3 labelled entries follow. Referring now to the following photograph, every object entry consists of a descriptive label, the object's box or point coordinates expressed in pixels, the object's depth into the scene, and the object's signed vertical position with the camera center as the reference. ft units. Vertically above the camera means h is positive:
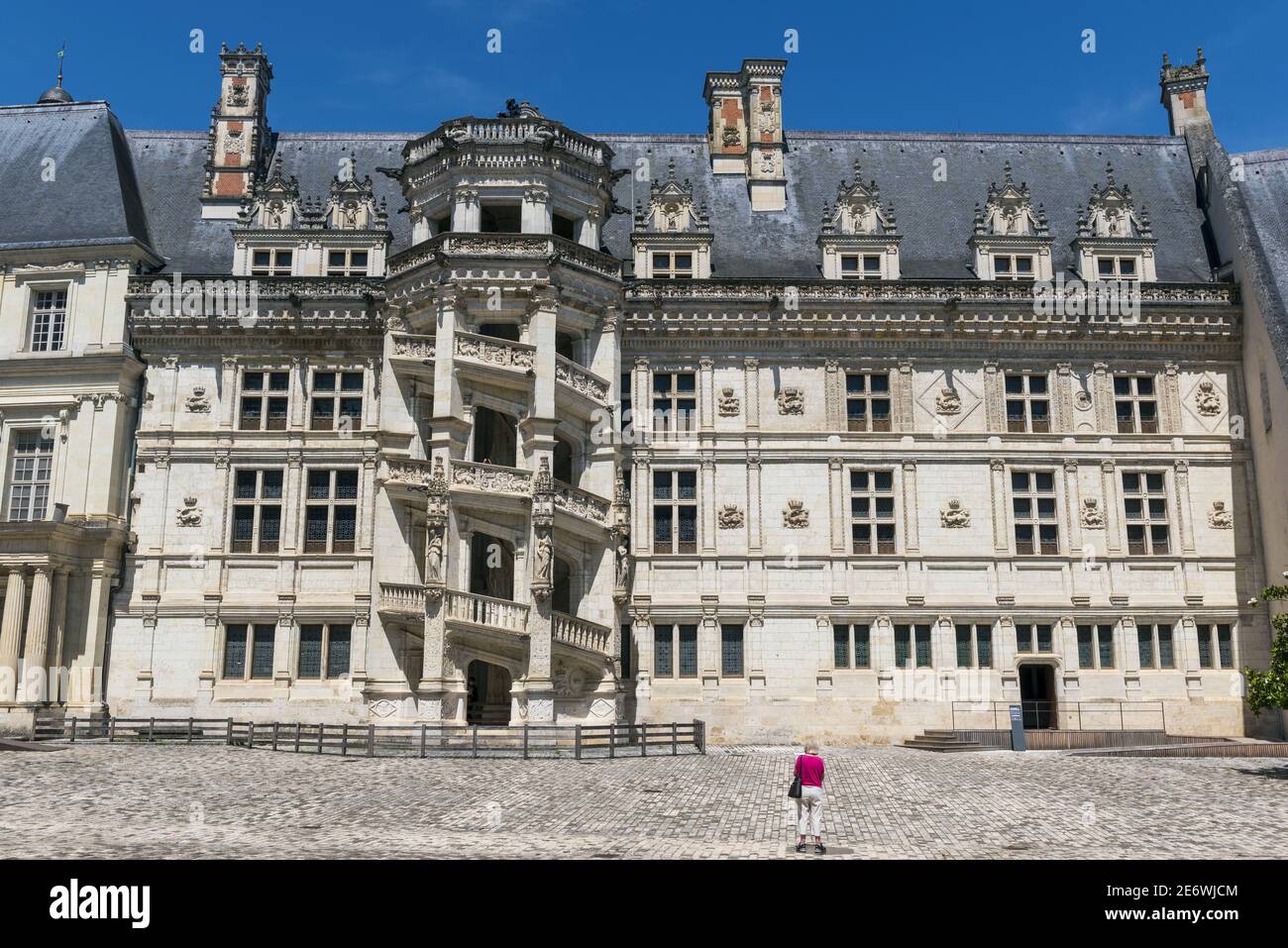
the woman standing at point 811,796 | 44.29 -4.80
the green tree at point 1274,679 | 77.56 -0.01
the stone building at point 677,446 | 102.42 +22.66
